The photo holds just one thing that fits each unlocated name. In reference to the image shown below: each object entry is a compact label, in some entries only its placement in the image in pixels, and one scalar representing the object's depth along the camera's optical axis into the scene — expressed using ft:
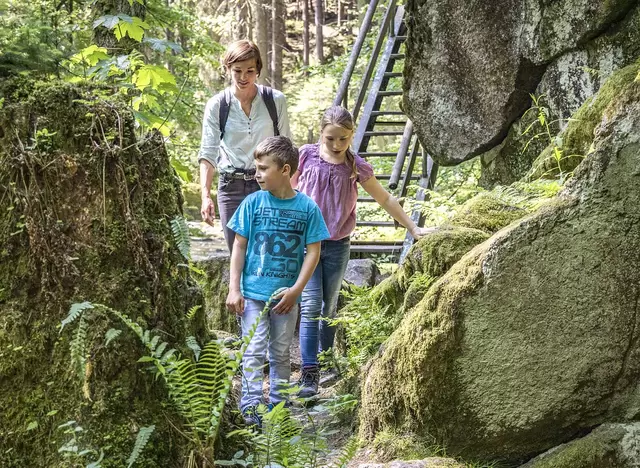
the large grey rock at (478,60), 23.13
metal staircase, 32.40
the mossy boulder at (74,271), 10.08
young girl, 18.63
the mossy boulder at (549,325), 12.10
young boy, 15.11
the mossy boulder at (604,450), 11.84
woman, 18.95
